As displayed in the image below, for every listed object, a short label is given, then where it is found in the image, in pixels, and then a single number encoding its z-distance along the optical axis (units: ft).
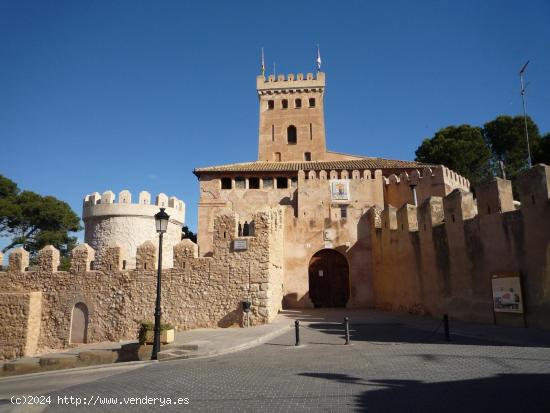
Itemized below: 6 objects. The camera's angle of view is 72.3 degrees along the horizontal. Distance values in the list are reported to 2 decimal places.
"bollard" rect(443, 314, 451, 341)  29.81
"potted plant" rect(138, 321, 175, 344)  31.89
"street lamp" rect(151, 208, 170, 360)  29.35
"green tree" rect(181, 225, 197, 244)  119.55
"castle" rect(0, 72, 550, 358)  36.42
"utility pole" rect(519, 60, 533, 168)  54.72
